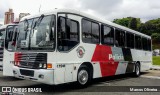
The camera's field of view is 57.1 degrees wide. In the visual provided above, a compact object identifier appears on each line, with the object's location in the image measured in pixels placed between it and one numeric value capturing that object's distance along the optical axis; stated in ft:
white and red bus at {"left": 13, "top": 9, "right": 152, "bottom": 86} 16.57
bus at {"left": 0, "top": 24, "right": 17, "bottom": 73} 22.98
